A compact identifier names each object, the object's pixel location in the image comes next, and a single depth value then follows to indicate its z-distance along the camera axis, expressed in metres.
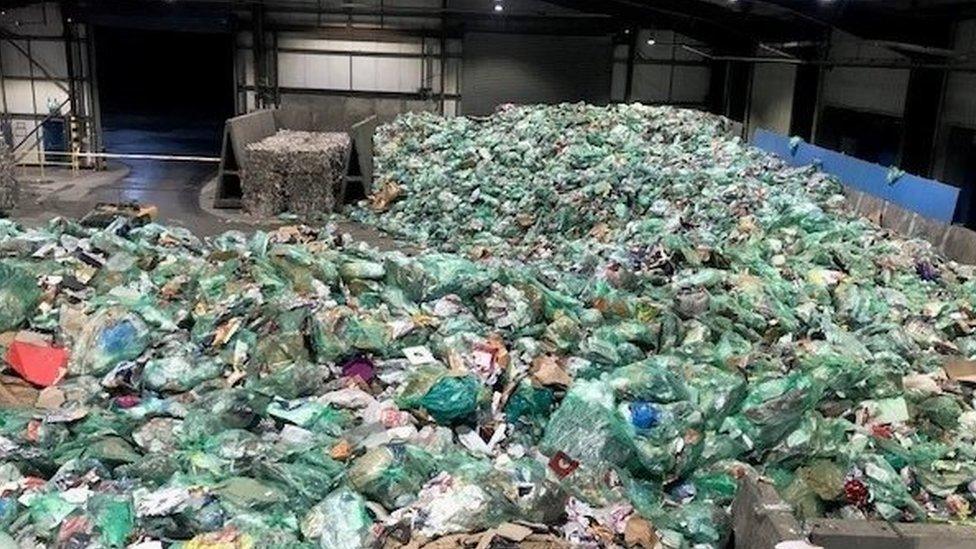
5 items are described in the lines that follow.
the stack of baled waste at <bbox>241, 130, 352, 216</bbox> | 11.59
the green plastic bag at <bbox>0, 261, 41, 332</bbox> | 5.22
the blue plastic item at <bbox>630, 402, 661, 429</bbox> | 4.09
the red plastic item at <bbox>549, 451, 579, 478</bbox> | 3.74
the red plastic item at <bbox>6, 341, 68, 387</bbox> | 4.73
